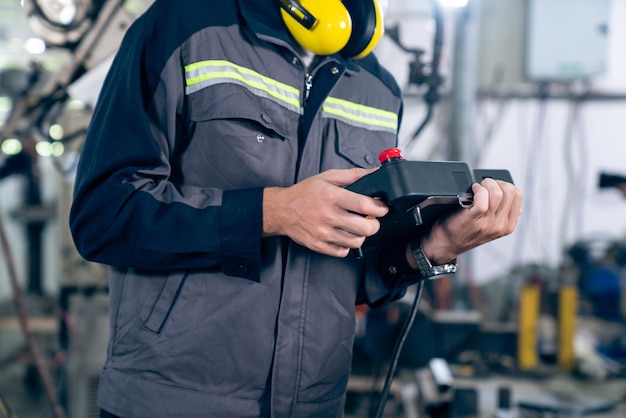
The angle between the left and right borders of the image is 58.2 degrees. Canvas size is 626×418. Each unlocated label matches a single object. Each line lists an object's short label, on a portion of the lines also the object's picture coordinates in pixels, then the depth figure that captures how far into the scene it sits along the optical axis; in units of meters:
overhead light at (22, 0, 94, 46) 1.60
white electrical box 4.11
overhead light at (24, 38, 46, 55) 4.04
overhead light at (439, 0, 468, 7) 2.21
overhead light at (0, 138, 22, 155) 2.63
